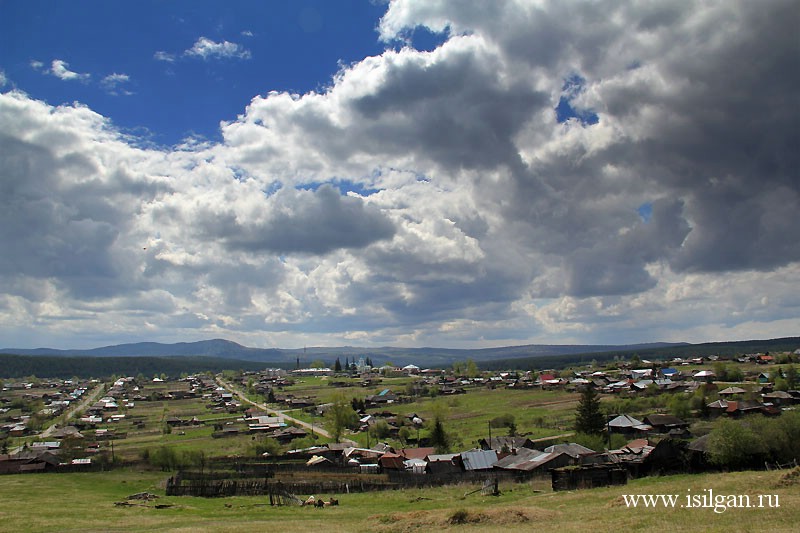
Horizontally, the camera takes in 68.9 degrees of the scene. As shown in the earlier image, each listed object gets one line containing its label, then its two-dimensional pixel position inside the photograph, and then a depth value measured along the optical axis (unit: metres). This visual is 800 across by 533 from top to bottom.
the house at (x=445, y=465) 64.25
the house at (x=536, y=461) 54.94
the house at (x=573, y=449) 57.41
